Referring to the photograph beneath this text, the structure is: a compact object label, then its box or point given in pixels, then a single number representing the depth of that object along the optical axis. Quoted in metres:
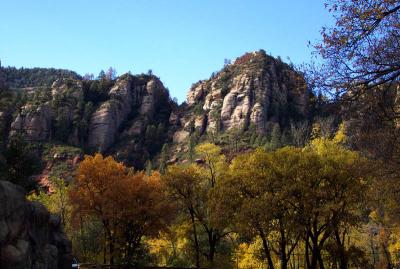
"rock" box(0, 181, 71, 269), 20.53
